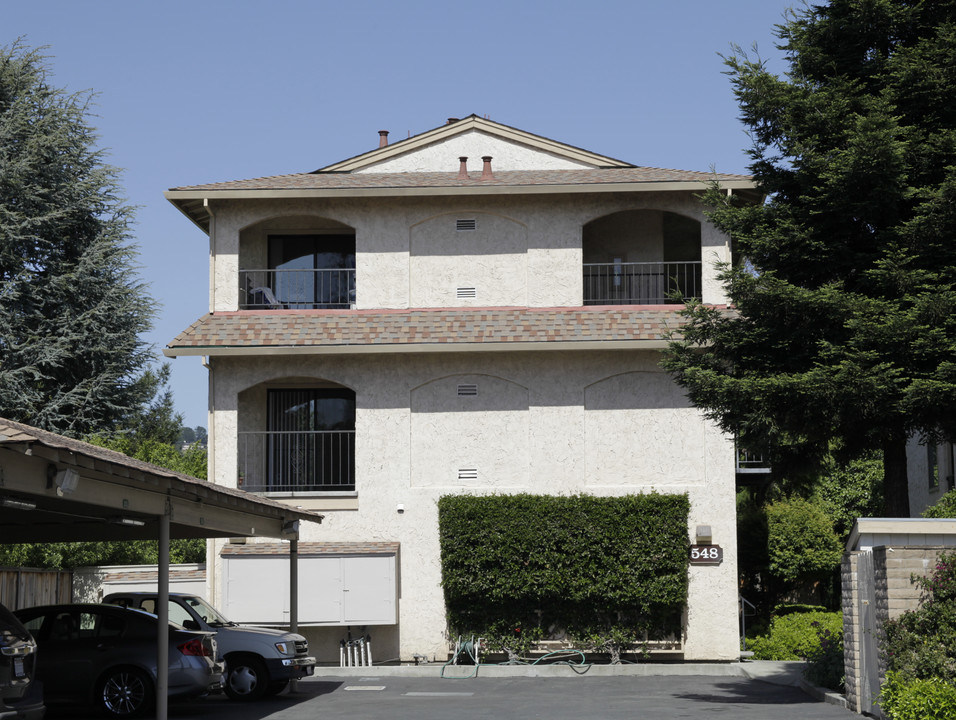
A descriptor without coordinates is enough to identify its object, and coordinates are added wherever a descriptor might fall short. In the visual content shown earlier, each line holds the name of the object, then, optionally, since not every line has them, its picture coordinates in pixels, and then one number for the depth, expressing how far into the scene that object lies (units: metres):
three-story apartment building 25.75
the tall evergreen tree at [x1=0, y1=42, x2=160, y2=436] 36.00
